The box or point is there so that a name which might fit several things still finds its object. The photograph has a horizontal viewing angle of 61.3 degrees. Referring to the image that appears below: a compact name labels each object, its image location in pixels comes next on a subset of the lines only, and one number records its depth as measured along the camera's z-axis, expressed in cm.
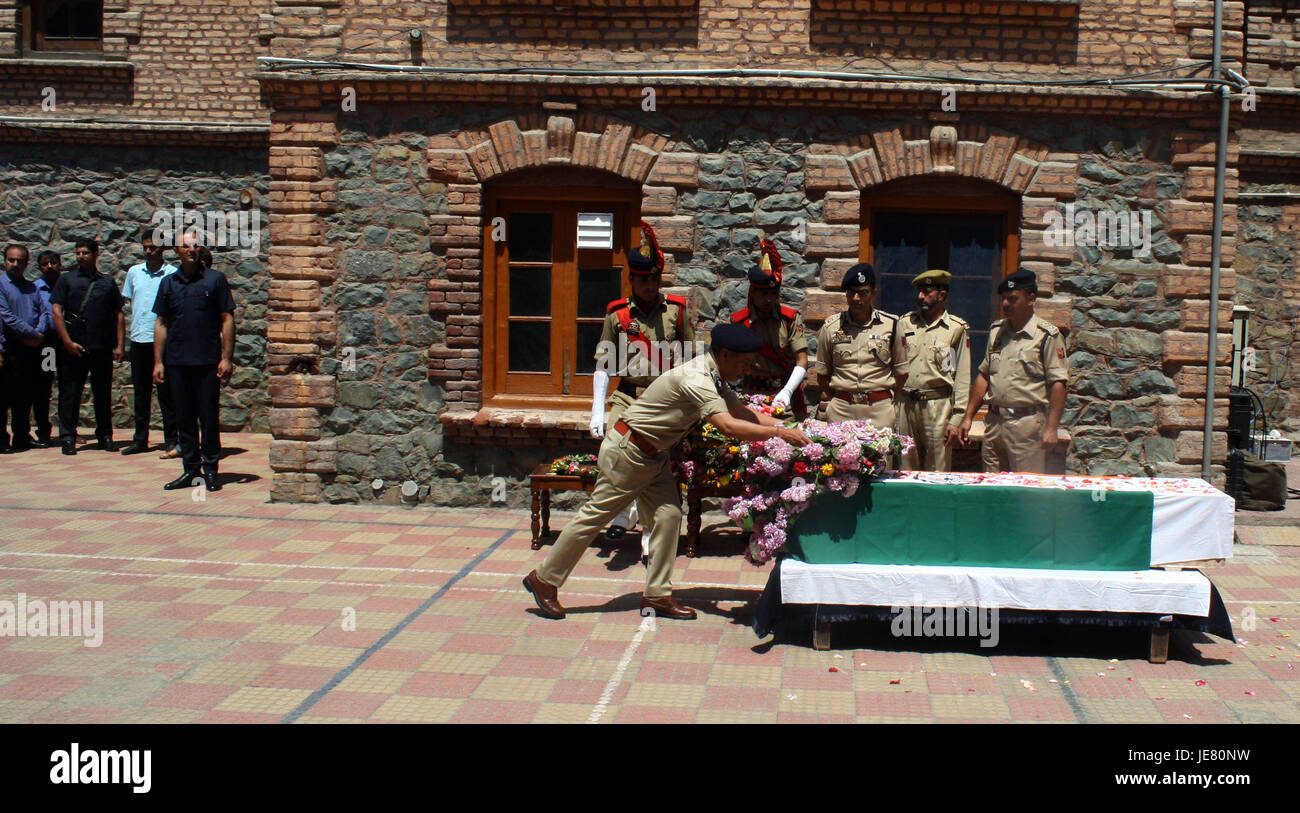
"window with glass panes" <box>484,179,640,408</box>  923
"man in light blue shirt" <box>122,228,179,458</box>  1141
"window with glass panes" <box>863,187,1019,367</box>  914
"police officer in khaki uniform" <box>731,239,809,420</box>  787
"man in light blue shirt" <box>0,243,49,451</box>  1146
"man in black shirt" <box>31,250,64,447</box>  1167
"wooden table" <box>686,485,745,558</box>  789
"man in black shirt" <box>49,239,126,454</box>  1155
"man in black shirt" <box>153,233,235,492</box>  968
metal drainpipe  867
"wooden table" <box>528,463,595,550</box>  784
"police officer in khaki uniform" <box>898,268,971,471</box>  765
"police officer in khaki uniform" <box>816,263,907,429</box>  769
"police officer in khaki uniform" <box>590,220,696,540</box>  757
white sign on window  920
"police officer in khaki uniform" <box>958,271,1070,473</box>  744
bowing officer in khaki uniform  590
